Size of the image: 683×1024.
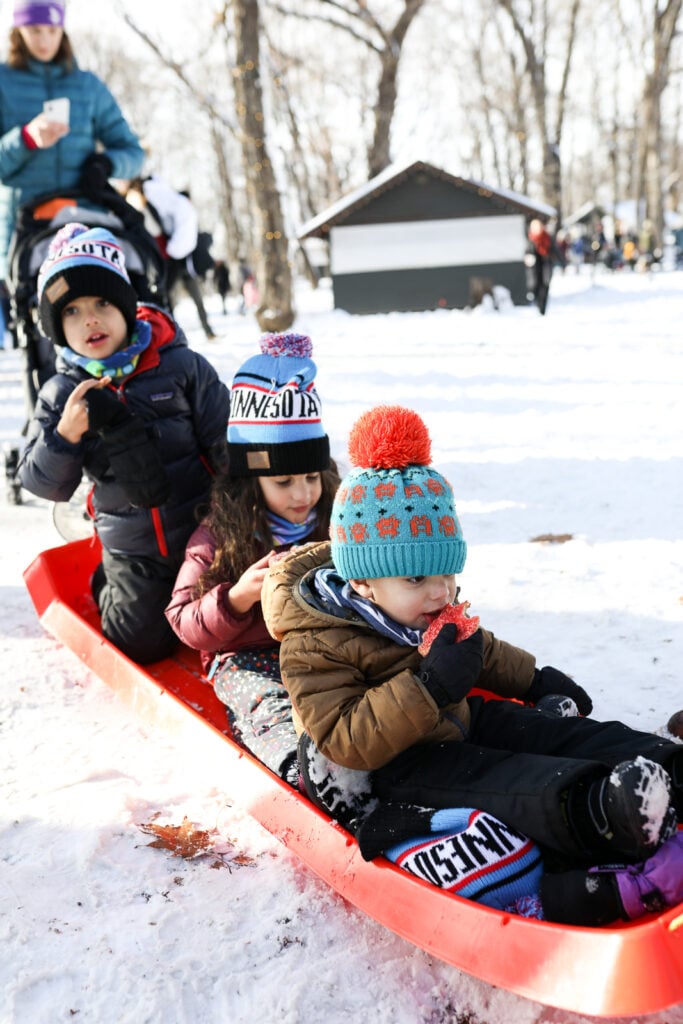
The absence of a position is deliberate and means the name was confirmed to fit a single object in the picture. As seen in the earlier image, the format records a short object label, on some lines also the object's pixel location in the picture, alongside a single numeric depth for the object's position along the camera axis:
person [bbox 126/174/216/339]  7.44
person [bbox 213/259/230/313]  22.08
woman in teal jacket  3.95
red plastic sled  1.42
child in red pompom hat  1.67
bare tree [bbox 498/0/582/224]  24.22
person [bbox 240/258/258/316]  23.68
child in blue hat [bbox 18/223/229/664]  2.87
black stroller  3.88
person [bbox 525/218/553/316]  14.27
